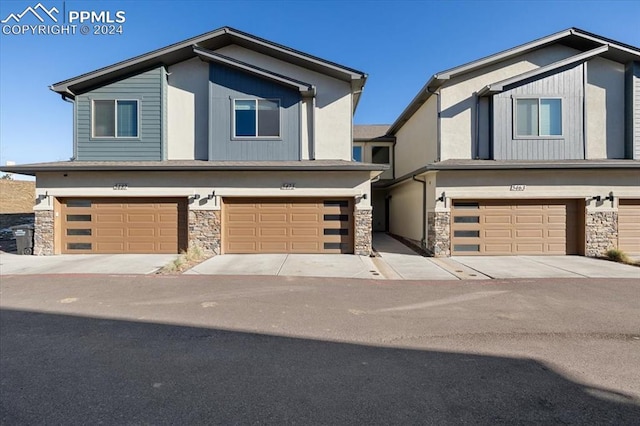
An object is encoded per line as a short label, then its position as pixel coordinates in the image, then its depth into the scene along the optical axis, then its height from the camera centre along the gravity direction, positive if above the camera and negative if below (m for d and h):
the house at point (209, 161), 12.58 +2.03
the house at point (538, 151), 12.44 +2.38
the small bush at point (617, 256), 11.12 -1.37
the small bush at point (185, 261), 9.61 -1.45
